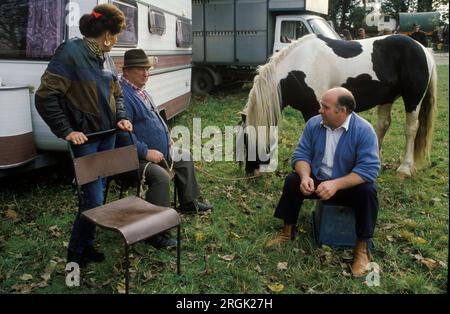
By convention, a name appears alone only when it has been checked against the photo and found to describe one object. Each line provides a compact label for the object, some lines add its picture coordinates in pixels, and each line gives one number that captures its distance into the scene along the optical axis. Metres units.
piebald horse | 4.84
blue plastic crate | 3.43
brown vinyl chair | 2.70
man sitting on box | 3.21
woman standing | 2.78
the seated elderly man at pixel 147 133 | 3.50
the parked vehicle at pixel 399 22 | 31.70
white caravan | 3.79
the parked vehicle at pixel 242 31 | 10.69
